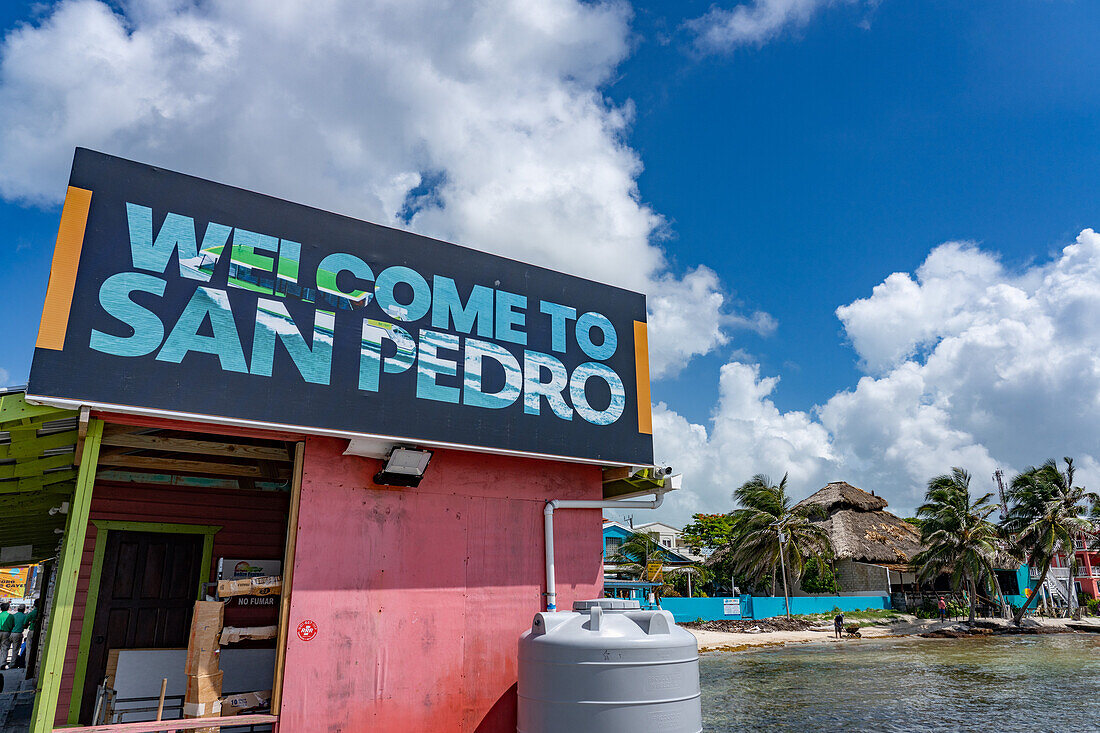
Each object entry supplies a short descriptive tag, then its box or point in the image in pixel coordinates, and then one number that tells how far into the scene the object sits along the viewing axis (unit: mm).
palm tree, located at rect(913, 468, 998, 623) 43219
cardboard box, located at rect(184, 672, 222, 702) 6946
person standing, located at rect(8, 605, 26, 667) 19250
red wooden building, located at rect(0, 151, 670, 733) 6418
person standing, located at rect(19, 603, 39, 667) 19270
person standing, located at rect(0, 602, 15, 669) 17688
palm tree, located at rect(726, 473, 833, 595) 47000
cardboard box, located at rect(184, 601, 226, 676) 7168
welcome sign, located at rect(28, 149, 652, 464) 6328
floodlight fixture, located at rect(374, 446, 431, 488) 7539
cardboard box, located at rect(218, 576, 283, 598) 7238
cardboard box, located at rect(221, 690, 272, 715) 7031
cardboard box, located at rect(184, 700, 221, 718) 6812
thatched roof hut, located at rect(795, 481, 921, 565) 50844
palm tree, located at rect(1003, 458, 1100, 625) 45625
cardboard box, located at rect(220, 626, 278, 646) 7405
